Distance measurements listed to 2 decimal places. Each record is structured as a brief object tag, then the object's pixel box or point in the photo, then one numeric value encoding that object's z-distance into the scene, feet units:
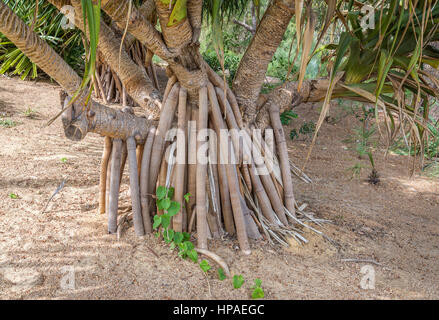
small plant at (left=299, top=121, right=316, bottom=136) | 15.97
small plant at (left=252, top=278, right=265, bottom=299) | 5.28
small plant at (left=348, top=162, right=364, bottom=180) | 11.64
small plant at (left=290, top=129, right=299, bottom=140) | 15.48
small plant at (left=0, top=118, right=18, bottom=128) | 12.78
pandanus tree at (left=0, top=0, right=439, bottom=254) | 5.98
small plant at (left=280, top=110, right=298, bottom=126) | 14.40
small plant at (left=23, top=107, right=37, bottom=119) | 14.52
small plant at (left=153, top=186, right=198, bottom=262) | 6.12
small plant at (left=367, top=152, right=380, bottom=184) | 11.27
